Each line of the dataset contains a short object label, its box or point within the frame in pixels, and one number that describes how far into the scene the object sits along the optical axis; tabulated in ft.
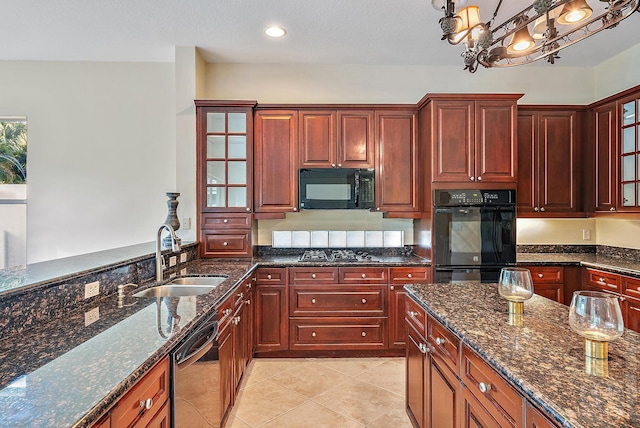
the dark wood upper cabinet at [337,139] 11.24
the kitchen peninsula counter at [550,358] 2.65
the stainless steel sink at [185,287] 7.42
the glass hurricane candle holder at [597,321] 3.38
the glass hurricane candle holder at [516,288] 4.89
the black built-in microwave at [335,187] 11.15
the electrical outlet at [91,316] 4.97
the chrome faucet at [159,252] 7.27
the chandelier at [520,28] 4.42
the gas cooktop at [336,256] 10.92
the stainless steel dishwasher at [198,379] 4.55
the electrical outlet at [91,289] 5.74
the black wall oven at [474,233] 10.38
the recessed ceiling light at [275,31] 9.82
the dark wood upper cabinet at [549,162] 11.44
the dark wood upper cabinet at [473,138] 10.37
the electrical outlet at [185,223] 11.12
